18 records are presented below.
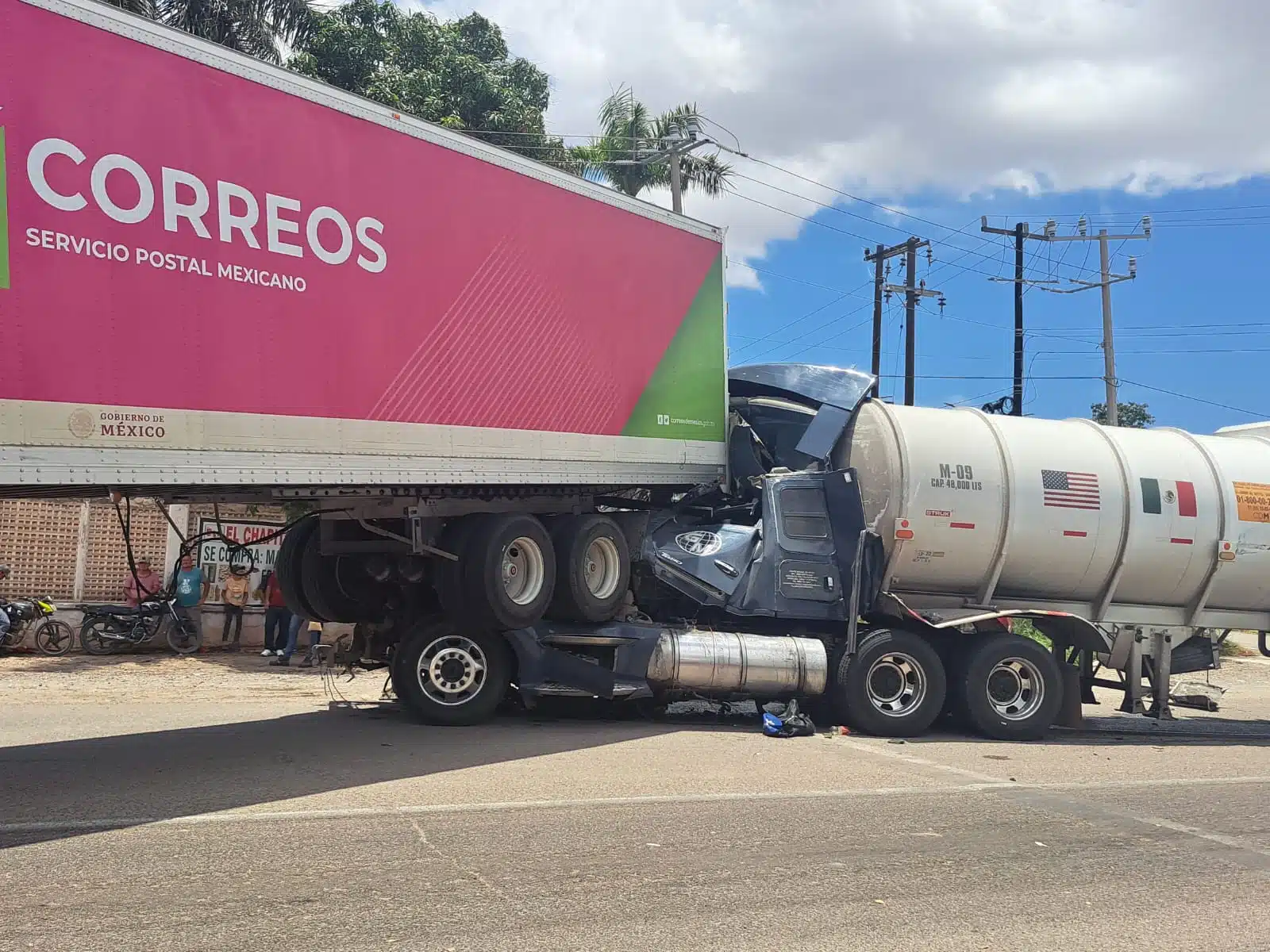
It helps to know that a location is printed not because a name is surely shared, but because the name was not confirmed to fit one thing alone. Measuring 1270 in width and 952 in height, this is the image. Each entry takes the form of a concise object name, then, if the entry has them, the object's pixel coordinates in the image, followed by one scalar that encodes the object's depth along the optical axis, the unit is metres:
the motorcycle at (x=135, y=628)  15.58
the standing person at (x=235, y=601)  16.17
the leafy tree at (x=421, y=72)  23.17
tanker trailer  11.09
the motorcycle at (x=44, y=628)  15.13
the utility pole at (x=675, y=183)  22.36
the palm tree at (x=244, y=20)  20.67
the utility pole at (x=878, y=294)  32.12
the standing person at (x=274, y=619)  16.00
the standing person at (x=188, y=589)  16.16
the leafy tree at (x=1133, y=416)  53.16
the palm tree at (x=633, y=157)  24.48
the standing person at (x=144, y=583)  16.38
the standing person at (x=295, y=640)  15.25
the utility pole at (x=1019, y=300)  30.30
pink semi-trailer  6.55
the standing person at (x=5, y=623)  14.55
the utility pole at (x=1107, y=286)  31.44
